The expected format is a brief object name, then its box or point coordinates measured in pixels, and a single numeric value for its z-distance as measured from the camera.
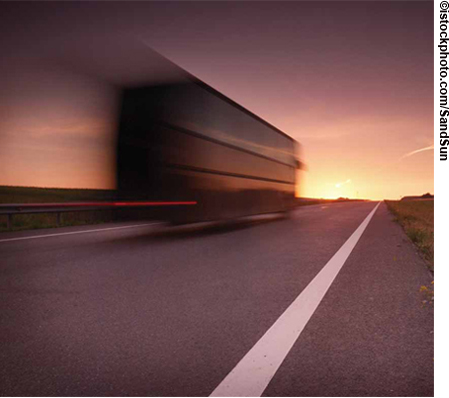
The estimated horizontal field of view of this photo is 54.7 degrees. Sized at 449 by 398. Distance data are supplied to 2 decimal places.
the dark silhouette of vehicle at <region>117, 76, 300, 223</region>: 10.27
